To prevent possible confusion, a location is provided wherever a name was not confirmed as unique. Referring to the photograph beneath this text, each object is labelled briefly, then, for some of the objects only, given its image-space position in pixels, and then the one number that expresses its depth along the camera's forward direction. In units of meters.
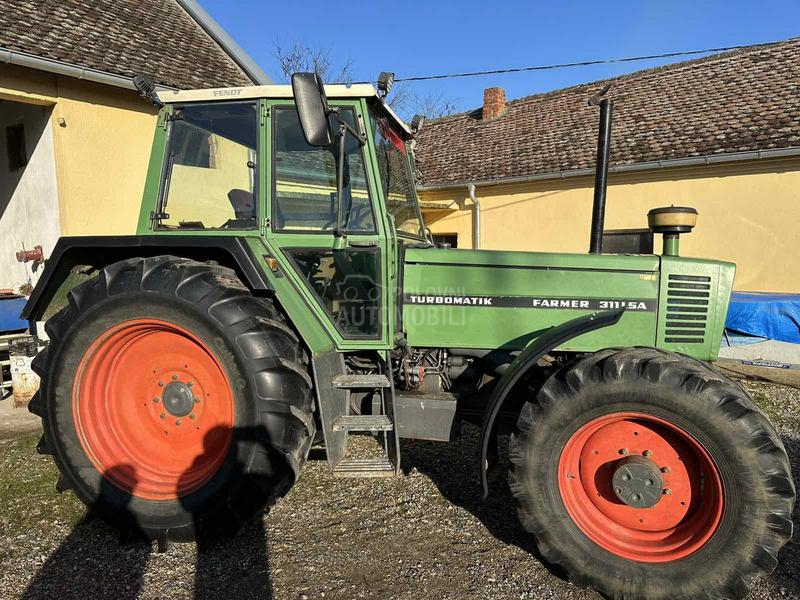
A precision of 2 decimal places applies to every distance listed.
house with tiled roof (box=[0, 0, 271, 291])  6.06
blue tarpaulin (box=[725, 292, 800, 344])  5.84
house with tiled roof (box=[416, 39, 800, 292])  8.62
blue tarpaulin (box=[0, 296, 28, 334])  5.60
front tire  2.10
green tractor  2.24
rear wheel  2.49
